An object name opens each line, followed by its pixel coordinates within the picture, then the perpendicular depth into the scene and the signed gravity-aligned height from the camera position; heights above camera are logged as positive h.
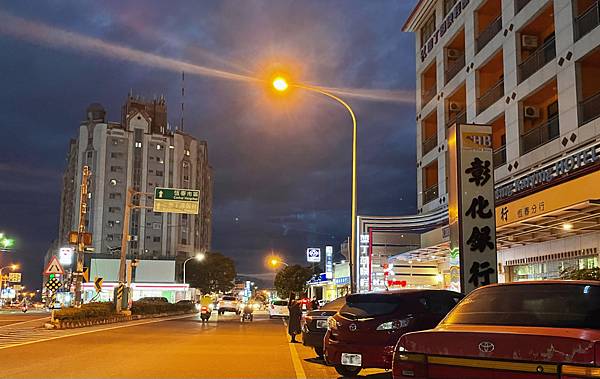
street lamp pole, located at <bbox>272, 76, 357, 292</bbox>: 20.42 +3.41
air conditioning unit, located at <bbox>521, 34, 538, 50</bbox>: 24.02 +8.66
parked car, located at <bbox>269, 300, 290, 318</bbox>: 48.31 -2.52
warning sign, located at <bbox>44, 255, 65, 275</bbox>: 26.25 +0.27
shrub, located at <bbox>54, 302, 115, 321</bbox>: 26.77 -1.66
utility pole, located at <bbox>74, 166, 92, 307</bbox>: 29.98 +1.40
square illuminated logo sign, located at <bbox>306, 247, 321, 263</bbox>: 69.31 +2.19
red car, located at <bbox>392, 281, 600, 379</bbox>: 5.06 -0.52
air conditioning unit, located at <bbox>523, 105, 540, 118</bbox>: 23.66 +5.98
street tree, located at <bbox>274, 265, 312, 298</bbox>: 93.43 -0.43
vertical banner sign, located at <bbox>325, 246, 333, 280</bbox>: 65.50 +1.51
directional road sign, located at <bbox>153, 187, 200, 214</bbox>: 34.47 +3.99
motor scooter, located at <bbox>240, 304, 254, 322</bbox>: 39.03 -2.34
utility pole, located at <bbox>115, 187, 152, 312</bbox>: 36.66 +2.12
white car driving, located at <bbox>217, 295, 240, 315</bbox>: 54.12 -2.52
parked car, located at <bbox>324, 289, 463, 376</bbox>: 10.29 -0.77
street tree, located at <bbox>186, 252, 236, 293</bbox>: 97.88 +0.30
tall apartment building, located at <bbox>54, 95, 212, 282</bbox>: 100.56 +16.40
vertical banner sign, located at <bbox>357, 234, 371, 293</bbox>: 33.75 +0.76
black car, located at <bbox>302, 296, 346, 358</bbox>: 14.74 -1.21
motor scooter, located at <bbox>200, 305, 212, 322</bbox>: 36.16 -2.13
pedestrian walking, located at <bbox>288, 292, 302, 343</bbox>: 20.57 -1.46
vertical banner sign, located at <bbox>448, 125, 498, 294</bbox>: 13.37 +1.49
